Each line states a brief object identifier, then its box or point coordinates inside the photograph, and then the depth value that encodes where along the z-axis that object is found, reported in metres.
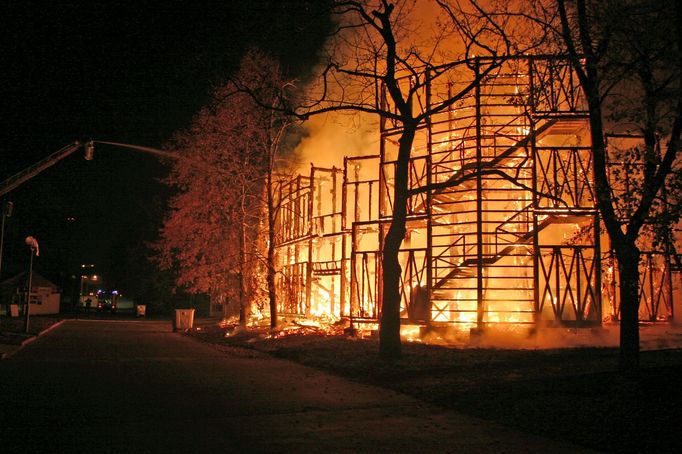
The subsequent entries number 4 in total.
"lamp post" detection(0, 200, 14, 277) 22.89
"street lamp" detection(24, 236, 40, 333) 23.49
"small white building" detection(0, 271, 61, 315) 49.94
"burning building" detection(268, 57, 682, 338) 17.69
